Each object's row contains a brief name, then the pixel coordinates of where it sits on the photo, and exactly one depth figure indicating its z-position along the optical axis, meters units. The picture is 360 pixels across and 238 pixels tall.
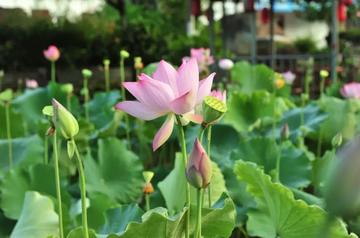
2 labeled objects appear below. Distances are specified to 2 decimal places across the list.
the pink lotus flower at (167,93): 1.66
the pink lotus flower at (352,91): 4.14
